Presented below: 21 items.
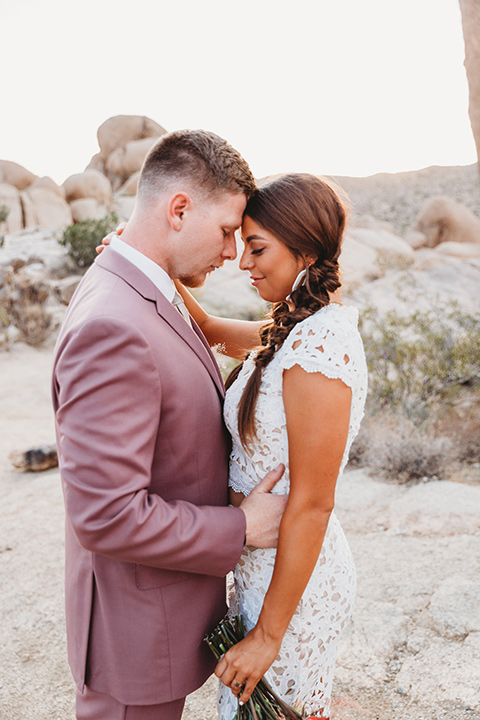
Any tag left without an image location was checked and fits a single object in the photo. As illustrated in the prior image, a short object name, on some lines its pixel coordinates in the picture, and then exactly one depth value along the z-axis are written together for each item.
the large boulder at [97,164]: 32.56
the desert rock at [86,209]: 25.86
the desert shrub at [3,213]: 23.36
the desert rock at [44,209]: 25.44
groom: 1.23
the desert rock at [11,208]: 24.58
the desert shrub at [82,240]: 15.69
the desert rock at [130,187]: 28.70
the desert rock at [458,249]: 20.17
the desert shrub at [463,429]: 5.51
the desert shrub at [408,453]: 5.14
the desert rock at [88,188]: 27.14
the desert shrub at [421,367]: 6.30
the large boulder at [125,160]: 30.47
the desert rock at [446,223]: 23.47
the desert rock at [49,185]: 26.47
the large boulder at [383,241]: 19.77
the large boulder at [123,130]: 32.44
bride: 1.47
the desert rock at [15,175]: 27.64
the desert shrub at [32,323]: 11.24
